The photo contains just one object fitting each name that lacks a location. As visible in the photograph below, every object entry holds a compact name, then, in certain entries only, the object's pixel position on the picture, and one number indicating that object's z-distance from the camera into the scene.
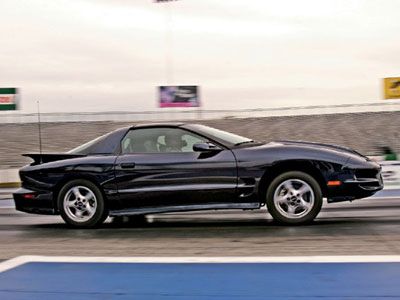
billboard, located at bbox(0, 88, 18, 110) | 37.56
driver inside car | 7.59
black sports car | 7.17
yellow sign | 37.28
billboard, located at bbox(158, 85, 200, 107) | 44.62
